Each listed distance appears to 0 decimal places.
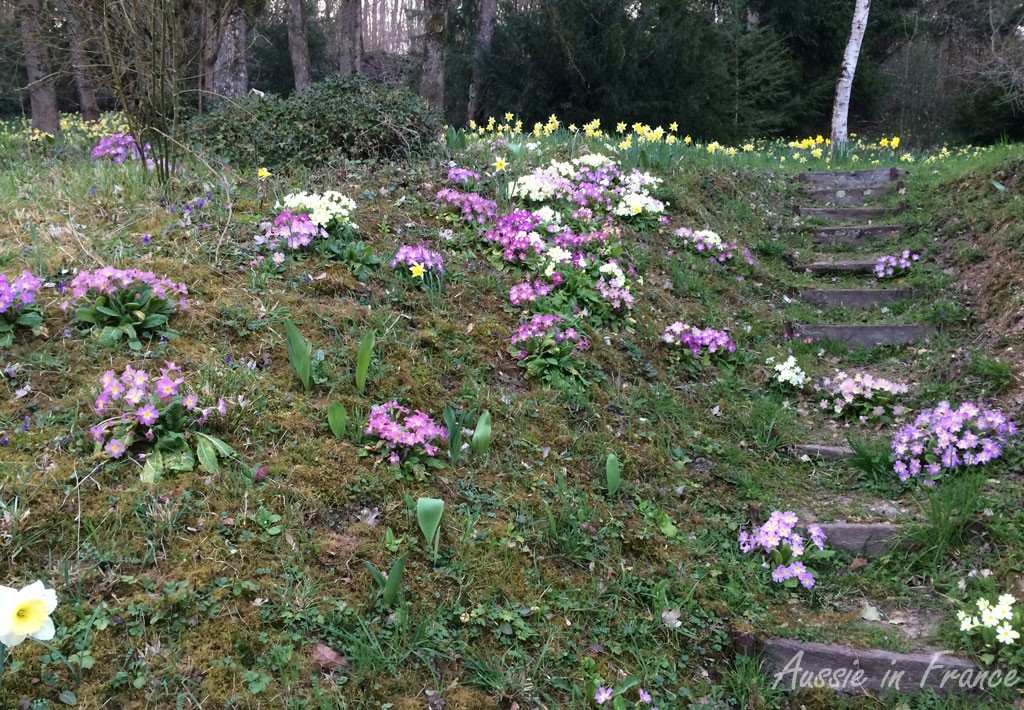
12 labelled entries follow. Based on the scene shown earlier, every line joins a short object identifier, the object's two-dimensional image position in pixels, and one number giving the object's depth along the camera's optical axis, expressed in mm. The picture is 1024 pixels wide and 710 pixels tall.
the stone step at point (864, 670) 2445
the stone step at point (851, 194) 7199
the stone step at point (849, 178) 7477
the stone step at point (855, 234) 6352
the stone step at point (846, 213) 6770
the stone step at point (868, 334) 4805
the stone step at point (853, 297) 5309
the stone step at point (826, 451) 3713
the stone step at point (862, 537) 3098
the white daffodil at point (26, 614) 1440
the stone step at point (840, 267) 5777
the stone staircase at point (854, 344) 2492
